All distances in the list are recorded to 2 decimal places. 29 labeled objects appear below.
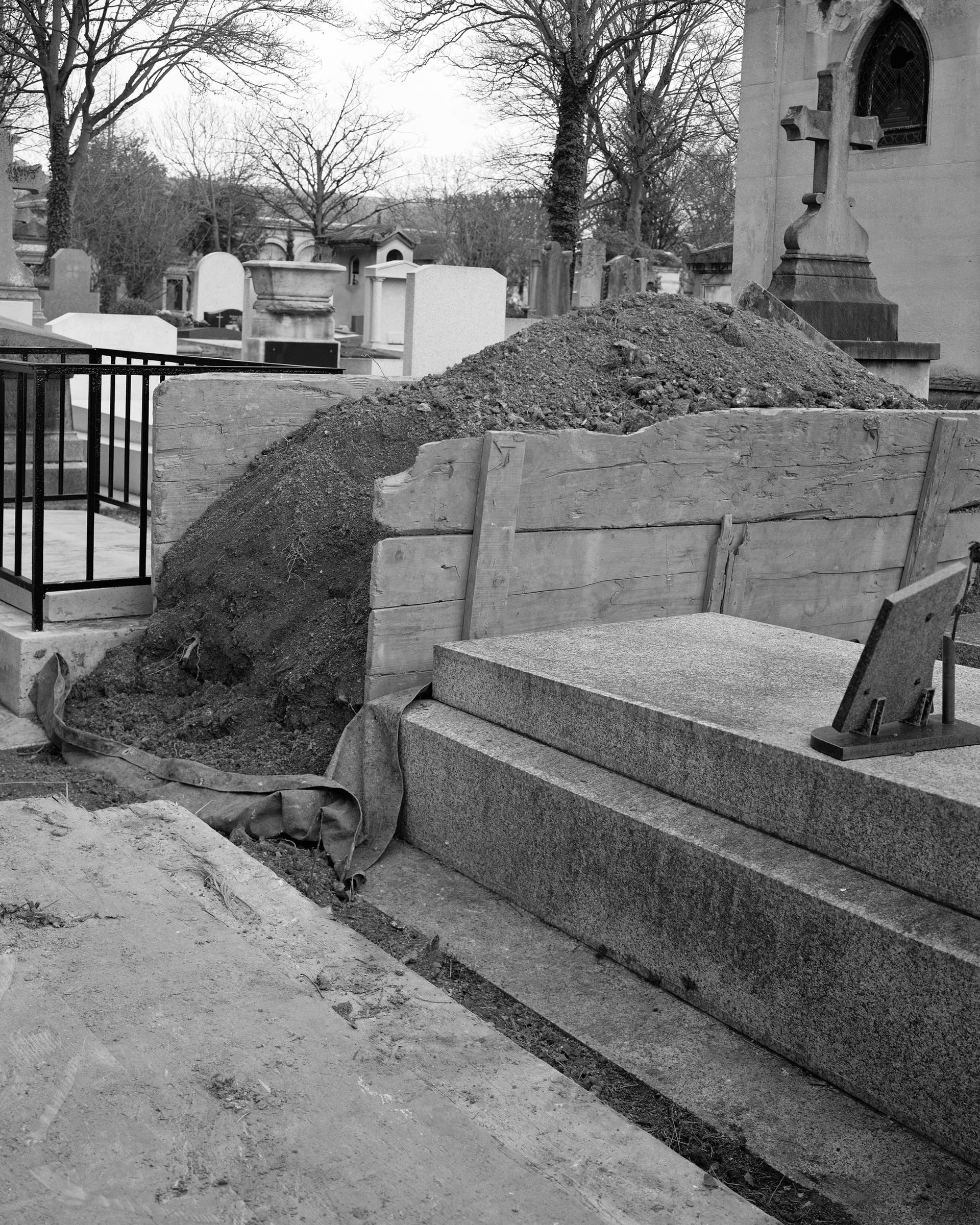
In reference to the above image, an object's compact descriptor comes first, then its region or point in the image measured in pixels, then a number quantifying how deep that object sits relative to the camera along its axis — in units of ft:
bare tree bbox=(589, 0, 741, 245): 123.34
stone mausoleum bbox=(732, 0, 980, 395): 35.96
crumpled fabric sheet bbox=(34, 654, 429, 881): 12.51
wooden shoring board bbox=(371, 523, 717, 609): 12.93
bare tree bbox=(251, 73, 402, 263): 163.53
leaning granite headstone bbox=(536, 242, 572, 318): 80.38
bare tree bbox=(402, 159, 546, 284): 159.43
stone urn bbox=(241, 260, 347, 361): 47.91
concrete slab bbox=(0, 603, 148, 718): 15.94
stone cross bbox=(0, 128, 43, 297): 46.47
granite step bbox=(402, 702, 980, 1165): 8.07
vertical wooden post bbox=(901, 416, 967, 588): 17.03
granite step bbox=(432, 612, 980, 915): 8.63
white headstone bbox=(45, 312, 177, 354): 50.26
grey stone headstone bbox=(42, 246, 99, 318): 76.07
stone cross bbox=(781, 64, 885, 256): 31.42
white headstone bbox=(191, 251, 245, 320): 118.01
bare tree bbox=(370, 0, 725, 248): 96.89
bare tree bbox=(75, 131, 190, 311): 133.39
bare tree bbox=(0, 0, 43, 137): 87.15
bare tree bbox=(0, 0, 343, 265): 91.40
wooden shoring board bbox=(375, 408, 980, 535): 13.01
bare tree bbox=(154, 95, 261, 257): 167.73
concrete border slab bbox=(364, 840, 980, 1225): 7.73
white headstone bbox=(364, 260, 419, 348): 73.97
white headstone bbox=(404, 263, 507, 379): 44.70
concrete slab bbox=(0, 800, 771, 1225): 6.26
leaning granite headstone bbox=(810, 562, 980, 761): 9.28
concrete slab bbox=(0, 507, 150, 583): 18.69
